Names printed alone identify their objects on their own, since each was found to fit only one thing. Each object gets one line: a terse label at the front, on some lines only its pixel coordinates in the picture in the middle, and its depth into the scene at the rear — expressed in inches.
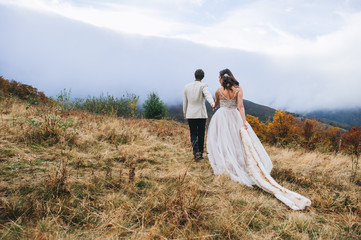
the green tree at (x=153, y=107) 881.5
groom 212.4
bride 157.9
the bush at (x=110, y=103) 686.5
